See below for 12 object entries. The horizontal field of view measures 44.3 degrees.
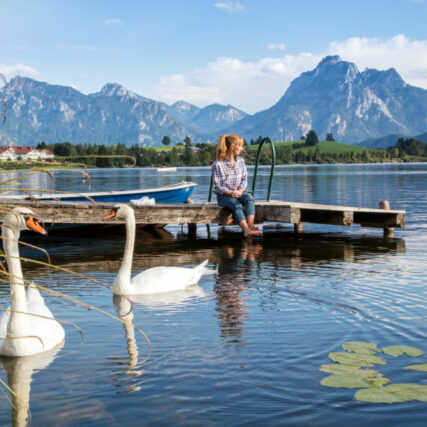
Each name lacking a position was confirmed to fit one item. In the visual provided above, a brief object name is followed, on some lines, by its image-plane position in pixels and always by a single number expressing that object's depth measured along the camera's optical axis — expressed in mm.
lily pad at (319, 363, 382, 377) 4743
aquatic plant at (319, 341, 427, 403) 4293
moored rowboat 18169
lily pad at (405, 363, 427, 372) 4828
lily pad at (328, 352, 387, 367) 5020
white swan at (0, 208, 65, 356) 4840
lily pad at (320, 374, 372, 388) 4522
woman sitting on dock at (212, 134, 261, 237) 12945
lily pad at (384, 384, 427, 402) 4281
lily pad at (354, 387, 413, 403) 4242
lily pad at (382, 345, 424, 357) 5254
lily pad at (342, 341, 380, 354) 5363
